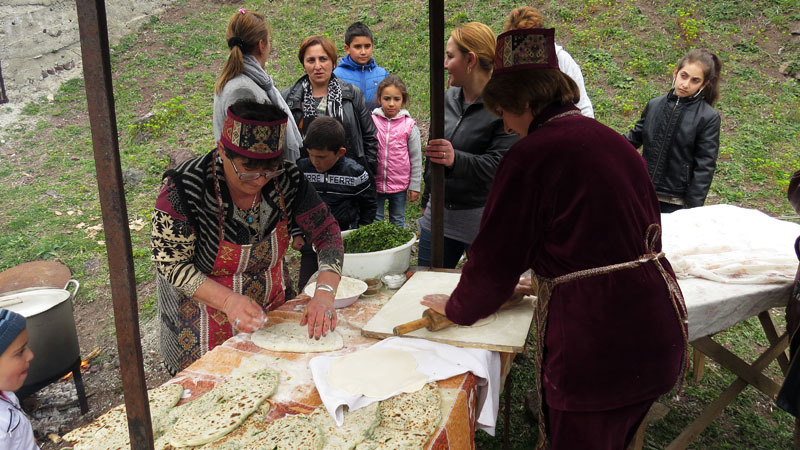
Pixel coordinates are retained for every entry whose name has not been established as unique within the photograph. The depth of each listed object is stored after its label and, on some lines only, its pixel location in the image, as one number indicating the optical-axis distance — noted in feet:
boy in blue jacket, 17.89
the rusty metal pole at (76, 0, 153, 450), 4.25
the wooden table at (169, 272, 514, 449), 5.79
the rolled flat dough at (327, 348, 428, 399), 5.98
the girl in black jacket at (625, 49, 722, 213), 14.56
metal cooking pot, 11.06
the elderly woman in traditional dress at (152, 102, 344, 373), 6.86
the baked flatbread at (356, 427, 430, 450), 5.12
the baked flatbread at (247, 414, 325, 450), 5.11
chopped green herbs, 9.40
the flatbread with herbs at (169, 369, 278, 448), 5.29
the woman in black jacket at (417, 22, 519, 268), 10.14
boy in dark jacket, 12.19
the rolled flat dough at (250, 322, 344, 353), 6.98
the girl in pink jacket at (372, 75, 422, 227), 16.85
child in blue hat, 6.91
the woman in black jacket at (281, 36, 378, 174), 14.88
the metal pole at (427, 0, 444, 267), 8.90
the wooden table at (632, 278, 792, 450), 8.72
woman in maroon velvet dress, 5.74
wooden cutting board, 6.88
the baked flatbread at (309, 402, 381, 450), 5.22
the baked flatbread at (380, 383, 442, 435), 5.41
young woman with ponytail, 11.89
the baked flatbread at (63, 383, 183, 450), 5.36
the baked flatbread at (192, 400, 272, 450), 5.23
